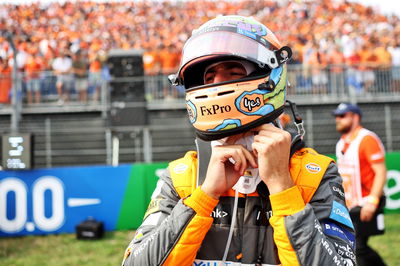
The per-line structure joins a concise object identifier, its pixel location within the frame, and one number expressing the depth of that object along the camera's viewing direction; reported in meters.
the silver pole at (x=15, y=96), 10.58
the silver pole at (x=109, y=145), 11.47
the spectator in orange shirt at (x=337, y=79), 14.37
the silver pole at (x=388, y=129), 13.49
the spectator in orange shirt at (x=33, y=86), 13.77
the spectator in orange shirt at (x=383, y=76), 14.60
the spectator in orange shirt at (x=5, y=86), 13.14
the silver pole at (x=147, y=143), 10.52
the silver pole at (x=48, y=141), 12.69
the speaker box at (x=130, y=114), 11.09
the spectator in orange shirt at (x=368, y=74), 14.48
